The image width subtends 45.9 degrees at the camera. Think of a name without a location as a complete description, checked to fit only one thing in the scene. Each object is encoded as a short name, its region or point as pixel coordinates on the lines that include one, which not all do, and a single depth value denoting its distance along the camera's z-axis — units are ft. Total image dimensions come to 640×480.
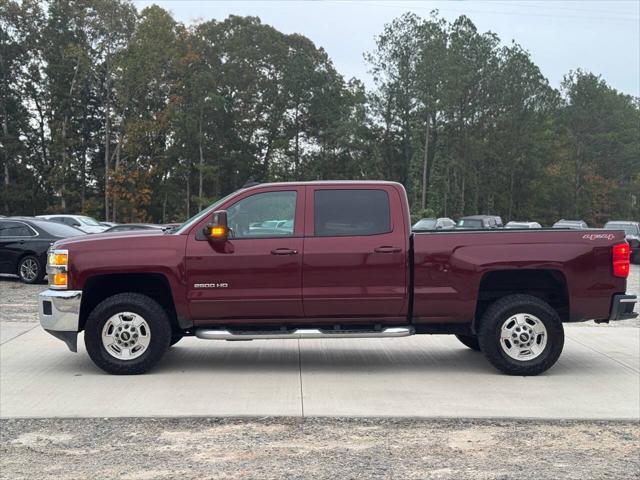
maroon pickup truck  24.76
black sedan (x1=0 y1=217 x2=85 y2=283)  56.90
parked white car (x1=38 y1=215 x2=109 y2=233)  91.46
